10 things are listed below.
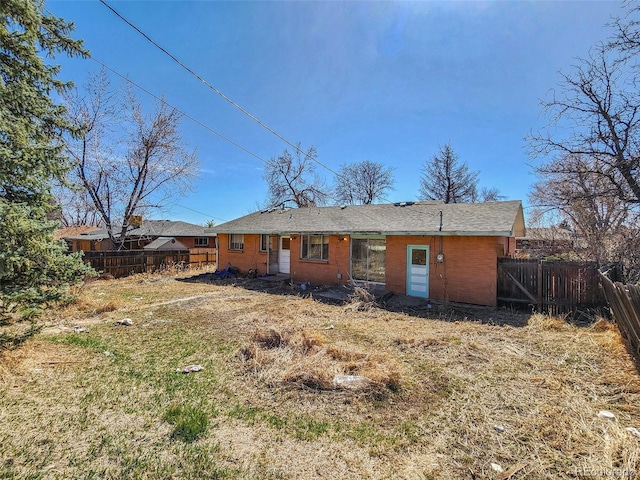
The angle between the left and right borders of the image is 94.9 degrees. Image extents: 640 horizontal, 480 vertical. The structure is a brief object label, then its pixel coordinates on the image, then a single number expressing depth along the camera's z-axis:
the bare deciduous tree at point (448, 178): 30.36
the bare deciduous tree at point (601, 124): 8.62
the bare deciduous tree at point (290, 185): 29.81
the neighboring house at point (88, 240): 25.39
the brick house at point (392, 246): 9.61
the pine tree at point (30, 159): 3.66
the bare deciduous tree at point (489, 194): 36.45
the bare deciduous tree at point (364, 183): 34.78
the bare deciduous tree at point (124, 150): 14.02
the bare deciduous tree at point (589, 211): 10.38
